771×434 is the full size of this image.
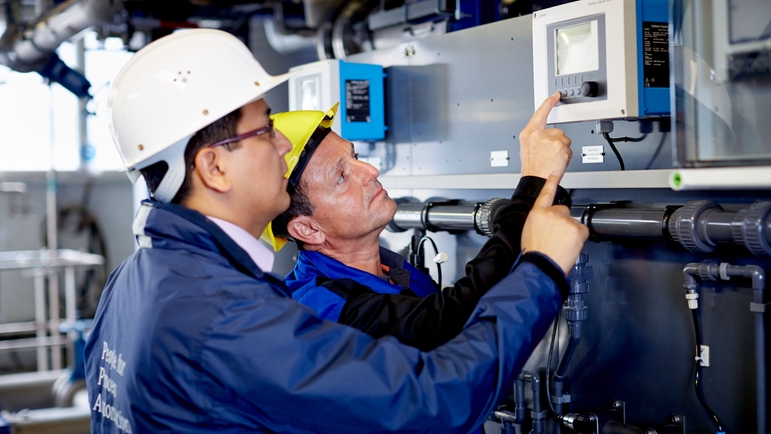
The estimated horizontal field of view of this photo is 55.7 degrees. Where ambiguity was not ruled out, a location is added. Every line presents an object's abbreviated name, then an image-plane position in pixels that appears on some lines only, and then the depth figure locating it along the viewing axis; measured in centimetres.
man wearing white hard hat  95
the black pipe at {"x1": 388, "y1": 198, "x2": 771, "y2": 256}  124
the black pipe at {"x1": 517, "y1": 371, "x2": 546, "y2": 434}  178
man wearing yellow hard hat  131
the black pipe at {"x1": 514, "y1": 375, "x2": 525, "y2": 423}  183
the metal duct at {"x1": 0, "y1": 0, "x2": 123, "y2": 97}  304
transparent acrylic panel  119
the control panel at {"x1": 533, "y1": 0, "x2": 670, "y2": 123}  143
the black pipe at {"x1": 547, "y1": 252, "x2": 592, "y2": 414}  161
